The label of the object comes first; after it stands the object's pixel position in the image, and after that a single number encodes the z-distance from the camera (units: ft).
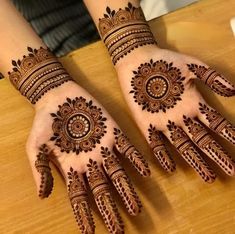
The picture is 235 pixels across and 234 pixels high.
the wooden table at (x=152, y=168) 2.19
